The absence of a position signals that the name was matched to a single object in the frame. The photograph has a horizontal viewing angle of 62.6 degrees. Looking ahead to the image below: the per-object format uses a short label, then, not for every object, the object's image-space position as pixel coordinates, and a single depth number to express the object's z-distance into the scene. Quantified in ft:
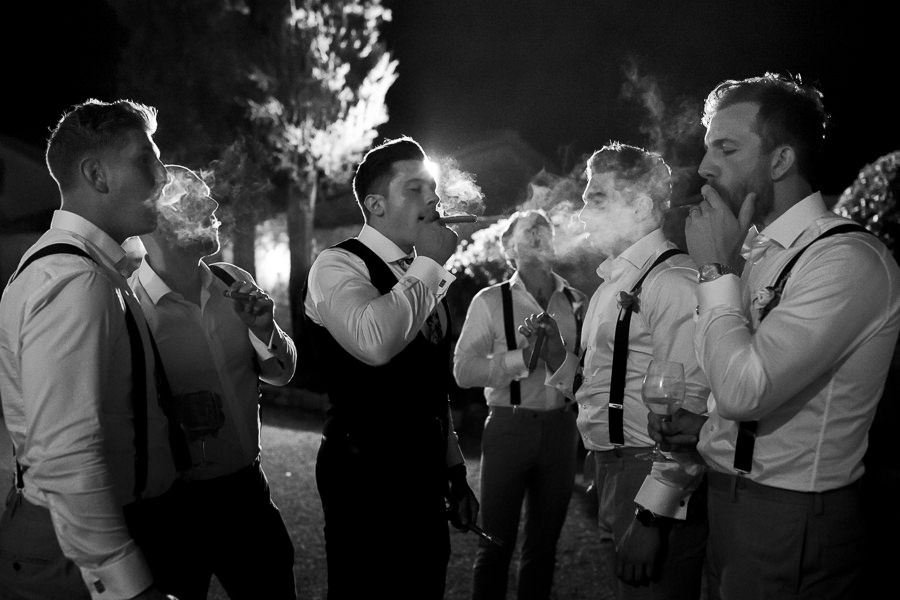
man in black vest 10.07
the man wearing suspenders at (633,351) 10.04
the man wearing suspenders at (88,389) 7.10
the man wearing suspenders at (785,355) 7.60
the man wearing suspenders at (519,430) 15.80
